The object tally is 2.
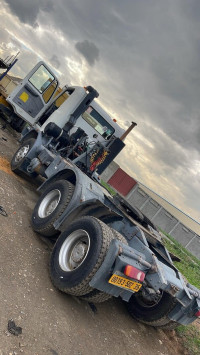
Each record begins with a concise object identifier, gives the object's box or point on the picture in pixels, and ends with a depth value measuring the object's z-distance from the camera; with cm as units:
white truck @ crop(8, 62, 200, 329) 387
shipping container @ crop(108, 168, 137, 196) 2420
